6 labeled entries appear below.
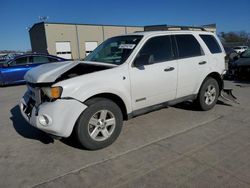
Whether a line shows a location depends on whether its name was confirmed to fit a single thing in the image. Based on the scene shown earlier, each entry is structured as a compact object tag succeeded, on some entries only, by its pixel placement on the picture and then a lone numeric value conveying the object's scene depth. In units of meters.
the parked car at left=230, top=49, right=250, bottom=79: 9.96
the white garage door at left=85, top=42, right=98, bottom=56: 41.46
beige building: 36.97
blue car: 11.33
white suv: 3.65
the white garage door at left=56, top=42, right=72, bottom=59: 38.07
